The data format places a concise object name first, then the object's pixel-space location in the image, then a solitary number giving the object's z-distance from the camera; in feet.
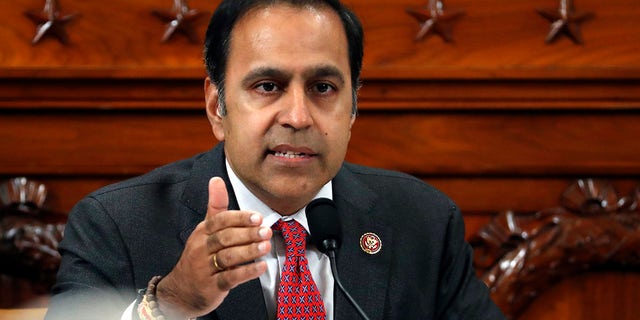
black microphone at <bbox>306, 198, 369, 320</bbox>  10.86
